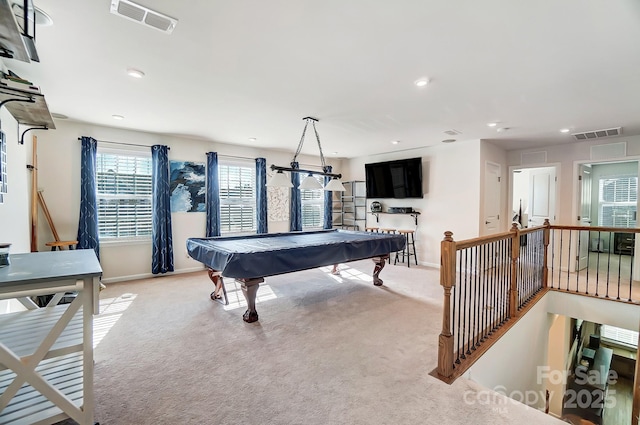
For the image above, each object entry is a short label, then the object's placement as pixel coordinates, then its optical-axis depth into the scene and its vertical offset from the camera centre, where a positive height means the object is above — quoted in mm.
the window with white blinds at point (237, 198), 5773 +116
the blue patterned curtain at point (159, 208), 4852 -84
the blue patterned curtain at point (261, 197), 6023 +137
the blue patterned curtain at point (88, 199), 4238 +59
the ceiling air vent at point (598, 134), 4325 +1139
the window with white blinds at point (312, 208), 7109 -113
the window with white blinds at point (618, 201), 5746 +76
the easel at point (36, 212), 3680 -122
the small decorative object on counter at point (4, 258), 1507 -295
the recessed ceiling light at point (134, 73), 2541 +1191
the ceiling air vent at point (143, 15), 1690 +1181
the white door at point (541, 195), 5523 +201
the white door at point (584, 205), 5191 -8
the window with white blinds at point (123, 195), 4566 +140
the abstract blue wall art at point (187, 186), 5105 +319
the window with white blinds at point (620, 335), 6053 -2880
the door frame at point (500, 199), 5215 +78
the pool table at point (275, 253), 2859 -583
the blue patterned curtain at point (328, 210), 7266 -163
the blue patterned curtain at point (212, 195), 5383 +157
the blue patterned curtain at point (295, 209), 6566 -126
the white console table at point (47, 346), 1281 -716
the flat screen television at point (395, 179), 5998 +572
